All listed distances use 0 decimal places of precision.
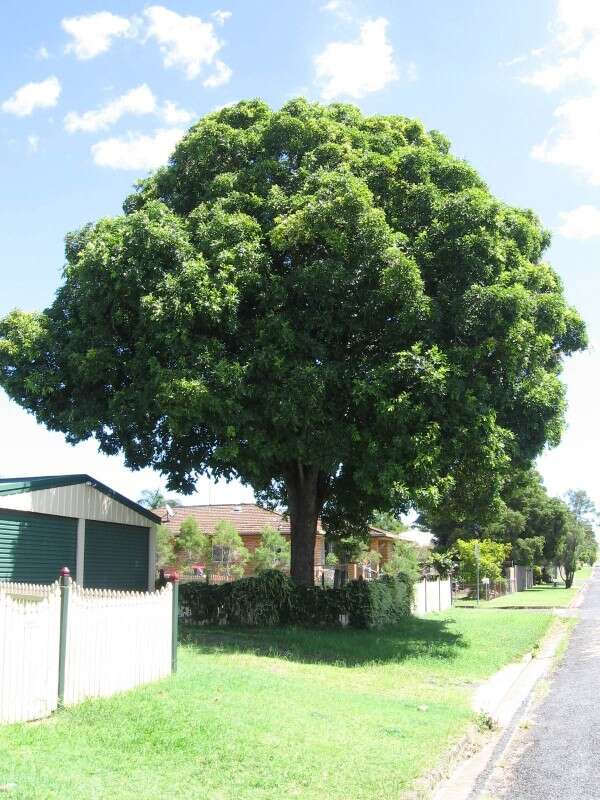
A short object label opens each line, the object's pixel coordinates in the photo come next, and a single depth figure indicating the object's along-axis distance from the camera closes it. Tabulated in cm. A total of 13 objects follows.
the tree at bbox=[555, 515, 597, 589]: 5778
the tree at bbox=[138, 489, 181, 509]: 6740
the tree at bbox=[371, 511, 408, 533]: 5122
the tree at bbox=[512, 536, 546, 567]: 5397
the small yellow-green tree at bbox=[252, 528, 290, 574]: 3909
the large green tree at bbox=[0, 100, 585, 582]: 1562
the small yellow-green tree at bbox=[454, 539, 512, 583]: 3953
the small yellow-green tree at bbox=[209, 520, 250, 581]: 3953
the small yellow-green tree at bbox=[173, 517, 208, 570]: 3934
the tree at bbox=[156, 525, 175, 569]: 3853
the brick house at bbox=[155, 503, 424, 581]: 4525
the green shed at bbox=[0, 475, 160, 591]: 1416
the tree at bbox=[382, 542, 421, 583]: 3962
